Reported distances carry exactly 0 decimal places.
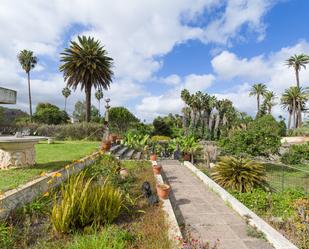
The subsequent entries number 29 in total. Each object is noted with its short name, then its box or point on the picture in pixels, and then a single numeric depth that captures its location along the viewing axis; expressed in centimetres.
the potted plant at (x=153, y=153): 1073
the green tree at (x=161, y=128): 2697
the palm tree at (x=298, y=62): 3802
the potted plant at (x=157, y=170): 752
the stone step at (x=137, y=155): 1197
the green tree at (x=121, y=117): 2776
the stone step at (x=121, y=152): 1122
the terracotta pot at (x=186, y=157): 1245
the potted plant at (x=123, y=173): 640
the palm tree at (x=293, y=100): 3749
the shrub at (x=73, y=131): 1849
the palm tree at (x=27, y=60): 3458
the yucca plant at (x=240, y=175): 690
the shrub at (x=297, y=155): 1410
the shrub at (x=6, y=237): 269
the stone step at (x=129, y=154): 1169
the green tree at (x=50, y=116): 3397
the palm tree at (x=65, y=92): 5955
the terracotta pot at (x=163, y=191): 488
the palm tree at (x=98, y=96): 5998
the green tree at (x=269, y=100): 4384
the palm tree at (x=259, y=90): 4619
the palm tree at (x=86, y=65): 2061
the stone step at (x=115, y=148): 1151
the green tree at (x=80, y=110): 4736
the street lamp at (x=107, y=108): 1534
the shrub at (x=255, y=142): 1033
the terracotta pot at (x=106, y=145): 1083
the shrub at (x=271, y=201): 515
